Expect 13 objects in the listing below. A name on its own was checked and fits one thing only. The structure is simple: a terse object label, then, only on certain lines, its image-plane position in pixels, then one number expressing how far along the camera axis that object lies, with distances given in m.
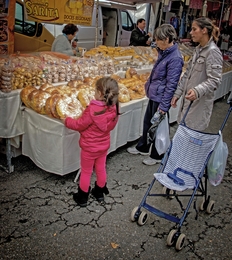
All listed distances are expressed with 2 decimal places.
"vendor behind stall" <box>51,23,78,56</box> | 5.63
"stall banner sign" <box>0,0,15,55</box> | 4.64
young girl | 2.73
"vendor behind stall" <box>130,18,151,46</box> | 8.22
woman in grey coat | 3.18
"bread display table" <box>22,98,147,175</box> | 3.29
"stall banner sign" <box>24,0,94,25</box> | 4.95
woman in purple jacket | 3.58
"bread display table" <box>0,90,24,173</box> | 3.42
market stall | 3.35
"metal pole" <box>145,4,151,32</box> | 13.62
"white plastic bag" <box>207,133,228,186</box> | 2.83
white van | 9.64
